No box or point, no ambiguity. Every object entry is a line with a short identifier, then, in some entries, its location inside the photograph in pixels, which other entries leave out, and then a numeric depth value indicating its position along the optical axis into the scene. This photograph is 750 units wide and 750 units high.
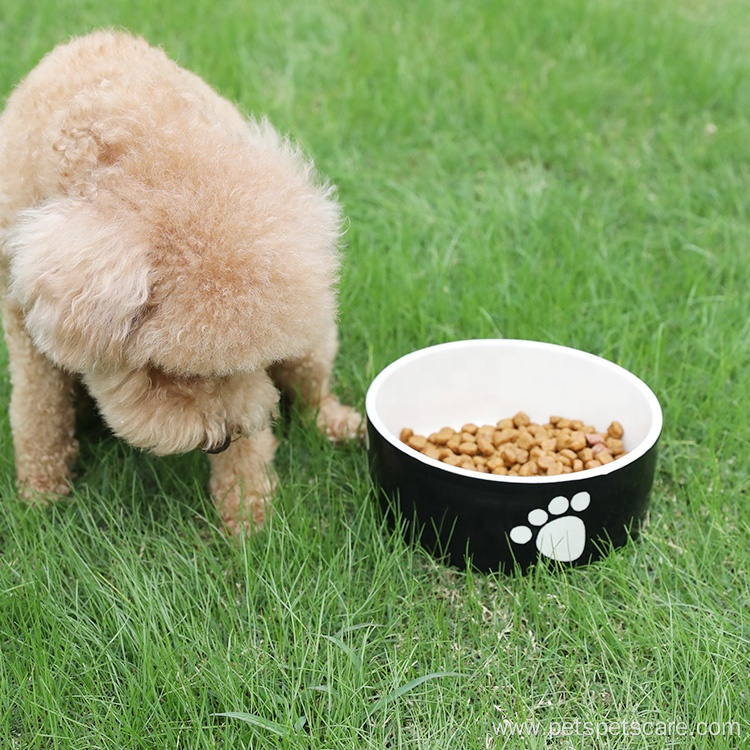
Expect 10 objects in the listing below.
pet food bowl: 2.04
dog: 1.68
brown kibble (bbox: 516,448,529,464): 2.37
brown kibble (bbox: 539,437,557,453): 2.38
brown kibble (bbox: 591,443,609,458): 2.33
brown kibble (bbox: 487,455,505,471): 2.37
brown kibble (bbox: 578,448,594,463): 2.33
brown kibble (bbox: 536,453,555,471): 2.29
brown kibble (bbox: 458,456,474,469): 2.38
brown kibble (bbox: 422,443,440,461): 2.40
